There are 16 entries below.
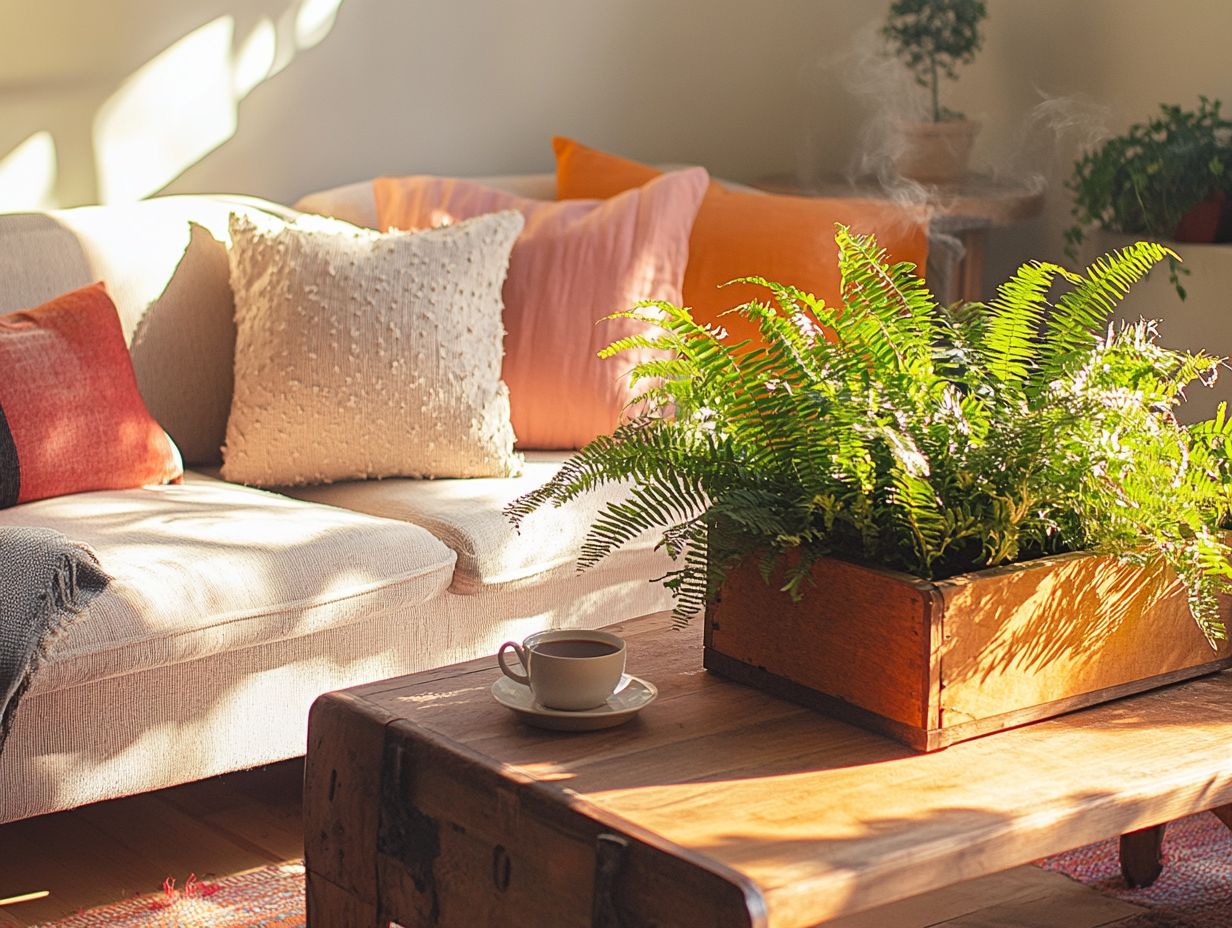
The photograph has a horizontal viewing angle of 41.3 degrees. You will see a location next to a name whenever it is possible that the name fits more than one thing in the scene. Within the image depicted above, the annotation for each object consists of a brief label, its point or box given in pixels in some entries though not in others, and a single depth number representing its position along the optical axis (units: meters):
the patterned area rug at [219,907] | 2.03
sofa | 2.03
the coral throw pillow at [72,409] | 2.36
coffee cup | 1.48
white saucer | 1.48
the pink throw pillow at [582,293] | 2.83
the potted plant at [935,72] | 3.72
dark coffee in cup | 1.53
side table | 3.57
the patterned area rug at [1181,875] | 2.04
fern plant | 1.48
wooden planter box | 1.45
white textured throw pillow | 2.59
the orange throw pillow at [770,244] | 2.98
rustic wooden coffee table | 1.24
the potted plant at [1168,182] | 3.47
